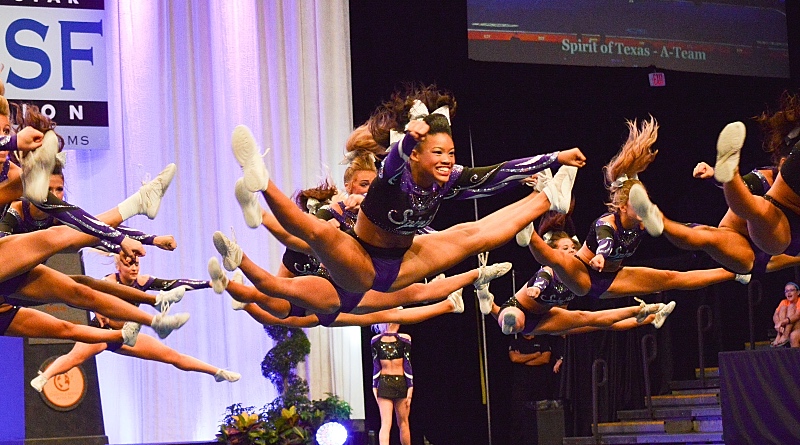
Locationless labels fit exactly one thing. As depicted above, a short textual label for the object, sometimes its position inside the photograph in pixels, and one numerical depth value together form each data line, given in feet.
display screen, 65.77
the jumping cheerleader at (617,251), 39.17
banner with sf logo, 61.62
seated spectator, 56.49
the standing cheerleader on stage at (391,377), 59.06
